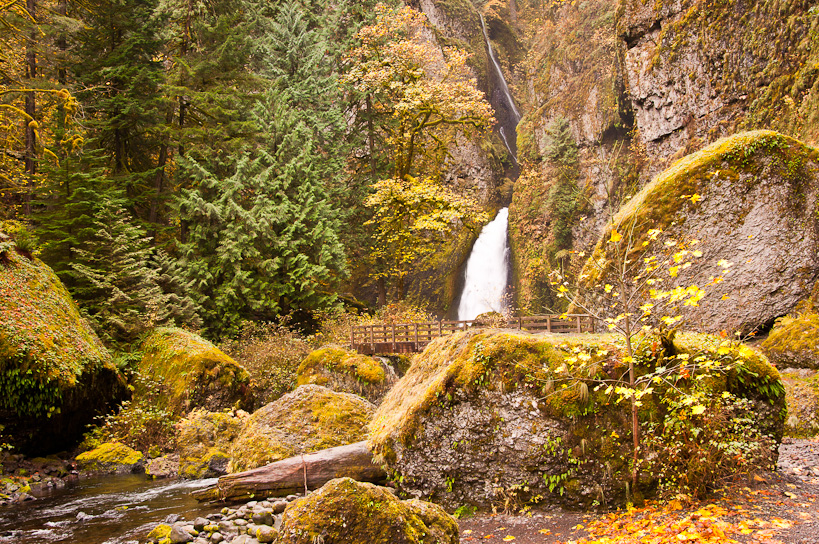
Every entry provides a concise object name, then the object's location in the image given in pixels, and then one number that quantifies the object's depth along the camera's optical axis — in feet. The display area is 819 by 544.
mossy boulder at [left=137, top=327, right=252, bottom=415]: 40.57
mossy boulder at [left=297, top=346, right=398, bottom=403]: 48.49
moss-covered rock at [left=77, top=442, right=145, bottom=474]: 34.19
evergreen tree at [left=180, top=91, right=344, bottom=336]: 58.18
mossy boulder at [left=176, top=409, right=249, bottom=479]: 34.30
